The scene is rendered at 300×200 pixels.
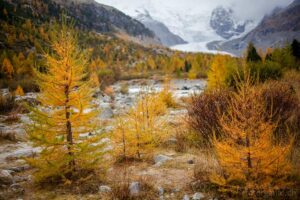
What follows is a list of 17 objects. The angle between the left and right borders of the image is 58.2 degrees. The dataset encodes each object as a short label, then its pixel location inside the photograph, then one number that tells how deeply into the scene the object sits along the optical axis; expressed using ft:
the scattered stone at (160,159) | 26.74
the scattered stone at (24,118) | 53.44
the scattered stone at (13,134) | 41.49
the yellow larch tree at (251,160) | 17.34
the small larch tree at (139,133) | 28.19
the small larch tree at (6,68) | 146.00
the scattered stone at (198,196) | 18.31
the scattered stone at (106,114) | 58.66
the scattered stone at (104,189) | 20.77
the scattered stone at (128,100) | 82.07
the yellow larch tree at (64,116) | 21.48
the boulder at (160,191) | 19.71
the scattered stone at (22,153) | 30.79
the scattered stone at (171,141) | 35.04
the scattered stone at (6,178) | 22.20
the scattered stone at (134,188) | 19.67
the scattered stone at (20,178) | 23.43
